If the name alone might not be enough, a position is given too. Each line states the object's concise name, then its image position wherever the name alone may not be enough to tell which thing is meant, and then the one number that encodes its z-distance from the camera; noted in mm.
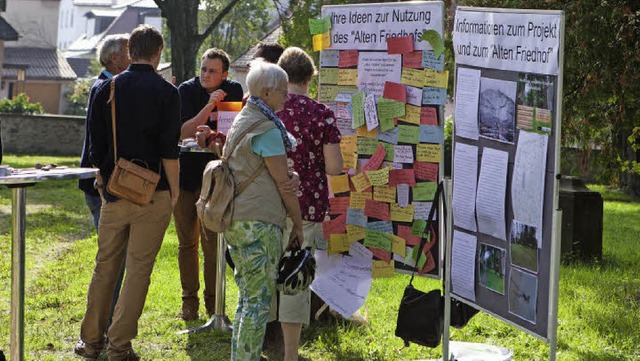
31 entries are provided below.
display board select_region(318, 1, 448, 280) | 6664
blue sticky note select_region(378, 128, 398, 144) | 6844
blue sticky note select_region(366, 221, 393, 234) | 6961
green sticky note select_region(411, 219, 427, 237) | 6770
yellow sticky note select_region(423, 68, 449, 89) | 6586
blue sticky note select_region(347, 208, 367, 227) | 7090
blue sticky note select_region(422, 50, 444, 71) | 6598
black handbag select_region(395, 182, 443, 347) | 6312
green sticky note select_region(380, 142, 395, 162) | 6855
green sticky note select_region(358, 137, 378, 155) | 6980
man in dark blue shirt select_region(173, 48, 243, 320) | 7656
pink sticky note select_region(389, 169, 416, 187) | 6777
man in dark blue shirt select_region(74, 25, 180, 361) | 6305
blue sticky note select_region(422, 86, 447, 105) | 6605
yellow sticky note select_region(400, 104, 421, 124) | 6695
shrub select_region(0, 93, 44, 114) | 42659
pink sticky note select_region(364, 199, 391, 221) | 6957
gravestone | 11438
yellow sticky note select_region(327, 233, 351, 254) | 7180
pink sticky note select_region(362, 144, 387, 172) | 6895
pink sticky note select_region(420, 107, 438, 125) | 6637
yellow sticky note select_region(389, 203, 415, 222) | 6832
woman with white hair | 5598
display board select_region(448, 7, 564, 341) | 5383
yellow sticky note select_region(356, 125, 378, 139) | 6965
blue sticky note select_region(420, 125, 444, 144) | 6668
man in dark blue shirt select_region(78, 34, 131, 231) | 6898
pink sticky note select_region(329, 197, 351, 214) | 7160
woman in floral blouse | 6426
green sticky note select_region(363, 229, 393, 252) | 6977
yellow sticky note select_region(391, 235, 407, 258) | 6894
